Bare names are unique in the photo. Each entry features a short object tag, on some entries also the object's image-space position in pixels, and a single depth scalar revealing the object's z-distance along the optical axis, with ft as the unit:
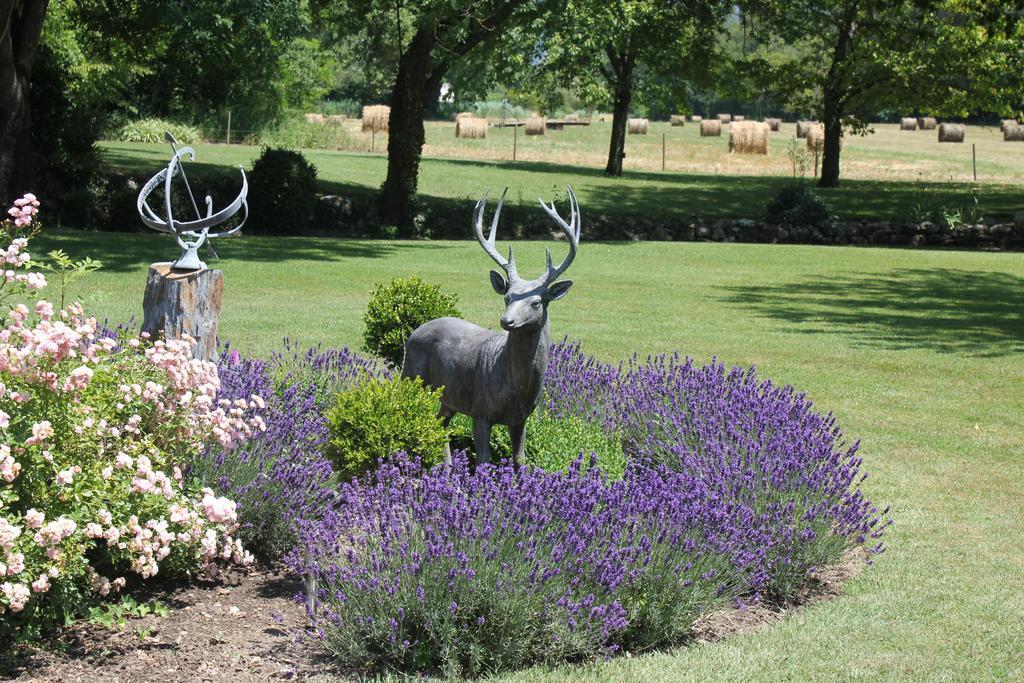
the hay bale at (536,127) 232.53
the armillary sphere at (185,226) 28.16
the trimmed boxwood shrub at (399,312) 38.09
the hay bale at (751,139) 201.77
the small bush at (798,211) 108.68
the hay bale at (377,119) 204.74
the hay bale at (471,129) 214.63
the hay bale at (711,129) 240.53
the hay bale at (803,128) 234.38
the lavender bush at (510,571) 19.45
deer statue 24.40
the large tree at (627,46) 118.21
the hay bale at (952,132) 223.92
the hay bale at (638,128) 242.78
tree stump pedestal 27.89
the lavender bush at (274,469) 24.26
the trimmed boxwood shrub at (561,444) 27.44
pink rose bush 18.95
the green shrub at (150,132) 151.33
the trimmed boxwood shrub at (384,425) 25.98
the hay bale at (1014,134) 223.10
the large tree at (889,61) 117.19
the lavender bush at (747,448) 23.73
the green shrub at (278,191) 90.17
